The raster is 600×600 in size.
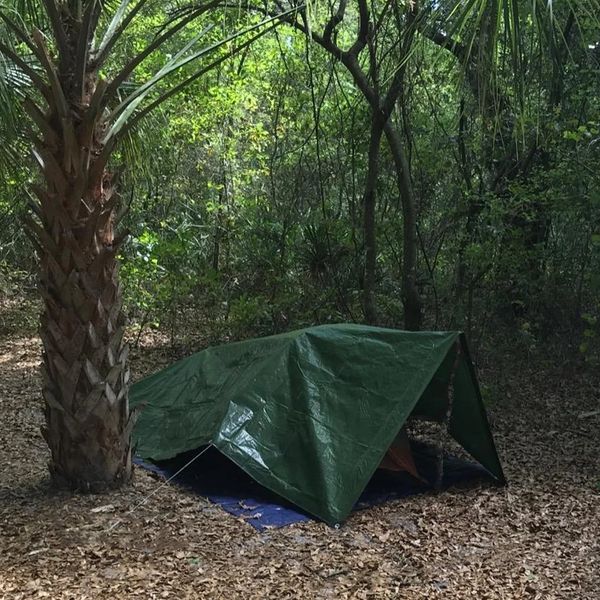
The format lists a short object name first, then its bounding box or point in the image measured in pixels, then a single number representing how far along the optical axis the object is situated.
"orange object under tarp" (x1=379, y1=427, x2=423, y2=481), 5.70
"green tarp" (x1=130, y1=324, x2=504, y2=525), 4.95
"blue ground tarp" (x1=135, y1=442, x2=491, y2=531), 4.77
